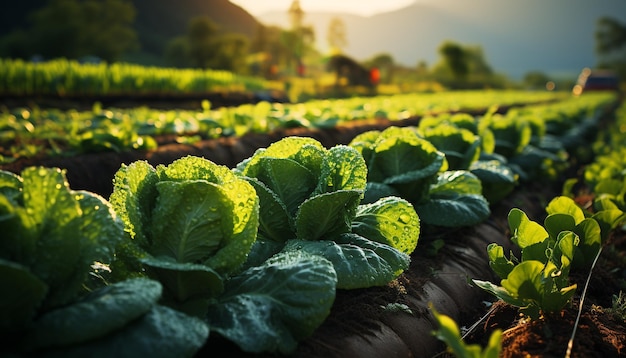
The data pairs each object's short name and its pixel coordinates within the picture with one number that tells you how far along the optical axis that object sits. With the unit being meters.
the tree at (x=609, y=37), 91.06
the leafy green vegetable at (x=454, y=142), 4.70
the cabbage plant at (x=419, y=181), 3.67
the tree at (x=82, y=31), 48.88
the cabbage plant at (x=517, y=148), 6.25
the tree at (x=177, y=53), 67.24
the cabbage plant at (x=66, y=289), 1.65
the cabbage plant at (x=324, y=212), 2.60
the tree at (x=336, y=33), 77.94
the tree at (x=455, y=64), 60.31
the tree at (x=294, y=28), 51.12
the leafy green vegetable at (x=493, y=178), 4.59
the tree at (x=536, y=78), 104.01
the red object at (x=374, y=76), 37.41
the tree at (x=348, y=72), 37.41
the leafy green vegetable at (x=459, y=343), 1.62
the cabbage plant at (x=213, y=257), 2.07
